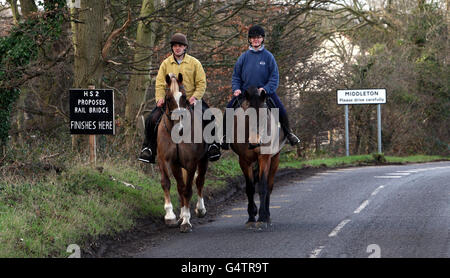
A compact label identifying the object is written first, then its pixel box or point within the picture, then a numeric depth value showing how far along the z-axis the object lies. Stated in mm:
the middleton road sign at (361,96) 31375
